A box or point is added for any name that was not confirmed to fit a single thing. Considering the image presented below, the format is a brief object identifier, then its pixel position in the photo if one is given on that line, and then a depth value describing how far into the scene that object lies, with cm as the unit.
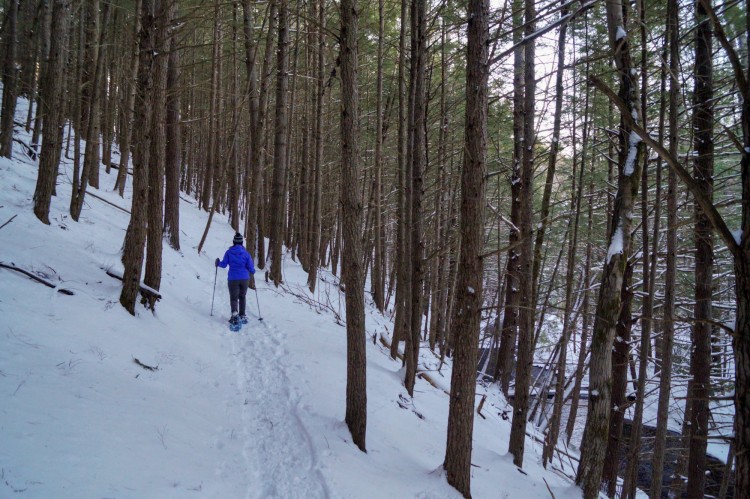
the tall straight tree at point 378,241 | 1006
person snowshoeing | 861
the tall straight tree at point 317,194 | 1230
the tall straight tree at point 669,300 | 581
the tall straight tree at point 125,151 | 1282
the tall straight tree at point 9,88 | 1025
